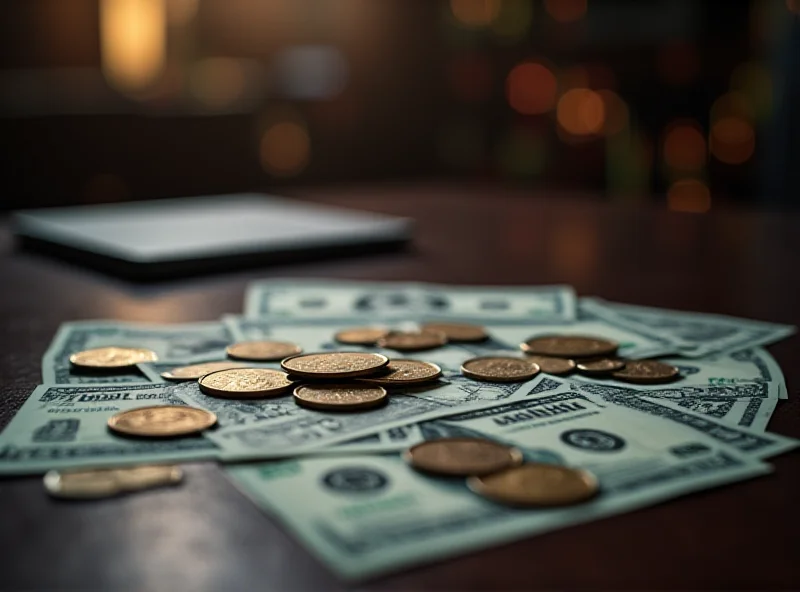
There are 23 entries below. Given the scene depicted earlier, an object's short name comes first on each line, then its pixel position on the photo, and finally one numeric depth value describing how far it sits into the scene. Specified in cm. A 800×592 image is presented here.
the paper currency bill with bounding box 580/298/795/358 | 76
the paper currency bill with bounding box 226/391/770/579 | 40
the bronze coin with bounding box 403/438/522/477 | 46
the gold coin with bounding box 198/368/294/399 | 60
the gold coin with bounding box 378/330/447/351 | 74
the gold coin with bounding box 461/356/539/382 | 64
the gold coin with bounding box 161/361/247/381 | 65
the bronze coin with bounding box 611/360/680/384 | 65
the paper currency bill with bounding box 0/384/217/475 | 49
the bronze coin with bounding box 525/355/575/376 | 66
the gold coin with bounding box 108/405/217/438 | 52
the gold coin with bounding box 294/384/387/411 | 57
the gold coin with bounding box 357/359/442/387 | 62
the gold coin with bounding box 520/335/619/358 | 71
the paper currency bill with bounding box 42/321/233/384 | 68
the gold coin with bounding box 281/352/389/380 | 61
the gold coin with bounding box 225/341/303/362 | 71
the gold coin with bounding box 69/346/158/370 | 68
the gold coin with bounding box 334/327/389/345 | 78
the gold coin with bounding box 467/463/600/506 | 44
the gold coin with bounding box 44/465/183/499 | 45
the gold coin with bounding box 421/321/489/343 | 79
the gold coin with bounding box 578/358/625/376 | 66
